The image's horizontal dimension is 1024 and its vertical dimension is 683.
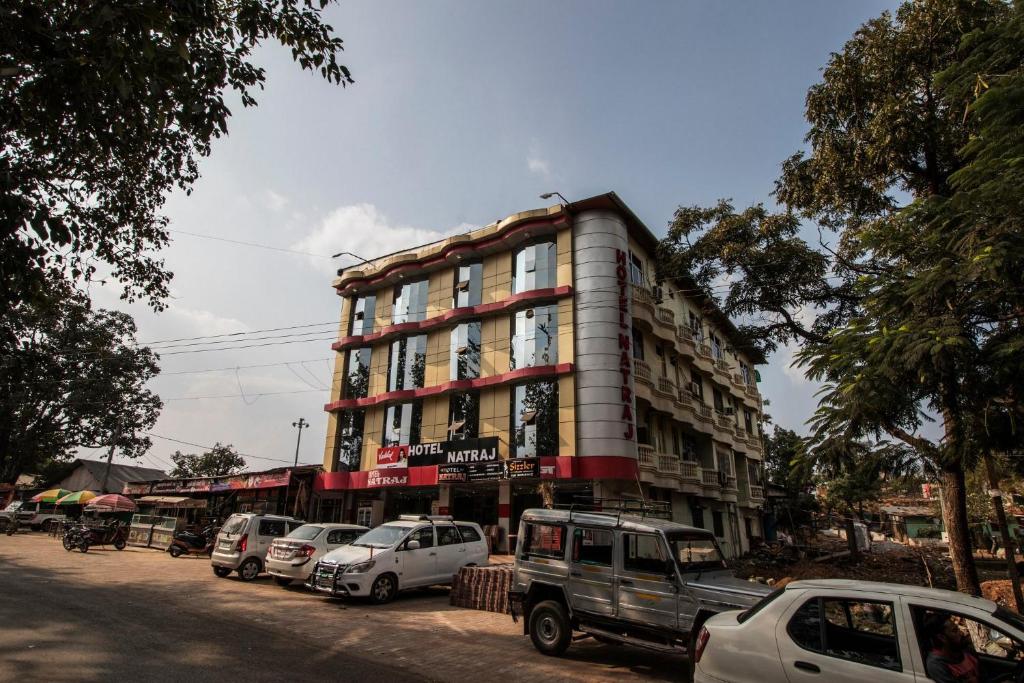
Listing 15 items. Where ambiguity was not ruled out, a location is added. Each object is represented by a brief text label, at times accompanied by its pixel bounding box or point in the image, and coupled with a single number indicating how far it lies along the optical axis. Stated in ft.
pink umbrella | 90.74
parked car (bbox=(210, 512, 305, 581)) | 51.60
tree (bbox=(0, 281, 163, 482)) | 117.70
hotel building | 72.28
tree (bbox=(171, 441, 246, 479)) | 209.10
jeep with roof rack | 24.38
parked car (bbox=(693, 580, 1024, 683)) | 13.48
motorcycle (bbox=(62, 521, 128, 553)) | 71.87
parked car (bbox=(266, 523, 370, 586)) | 46.91
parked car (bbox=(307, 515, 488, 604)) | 40.60
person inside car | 13.14
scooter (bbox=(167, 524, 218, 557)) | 69.31
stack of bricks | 39.58
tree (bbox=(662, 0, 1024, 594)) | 22.97
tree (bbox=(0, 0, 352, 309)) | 20.22
